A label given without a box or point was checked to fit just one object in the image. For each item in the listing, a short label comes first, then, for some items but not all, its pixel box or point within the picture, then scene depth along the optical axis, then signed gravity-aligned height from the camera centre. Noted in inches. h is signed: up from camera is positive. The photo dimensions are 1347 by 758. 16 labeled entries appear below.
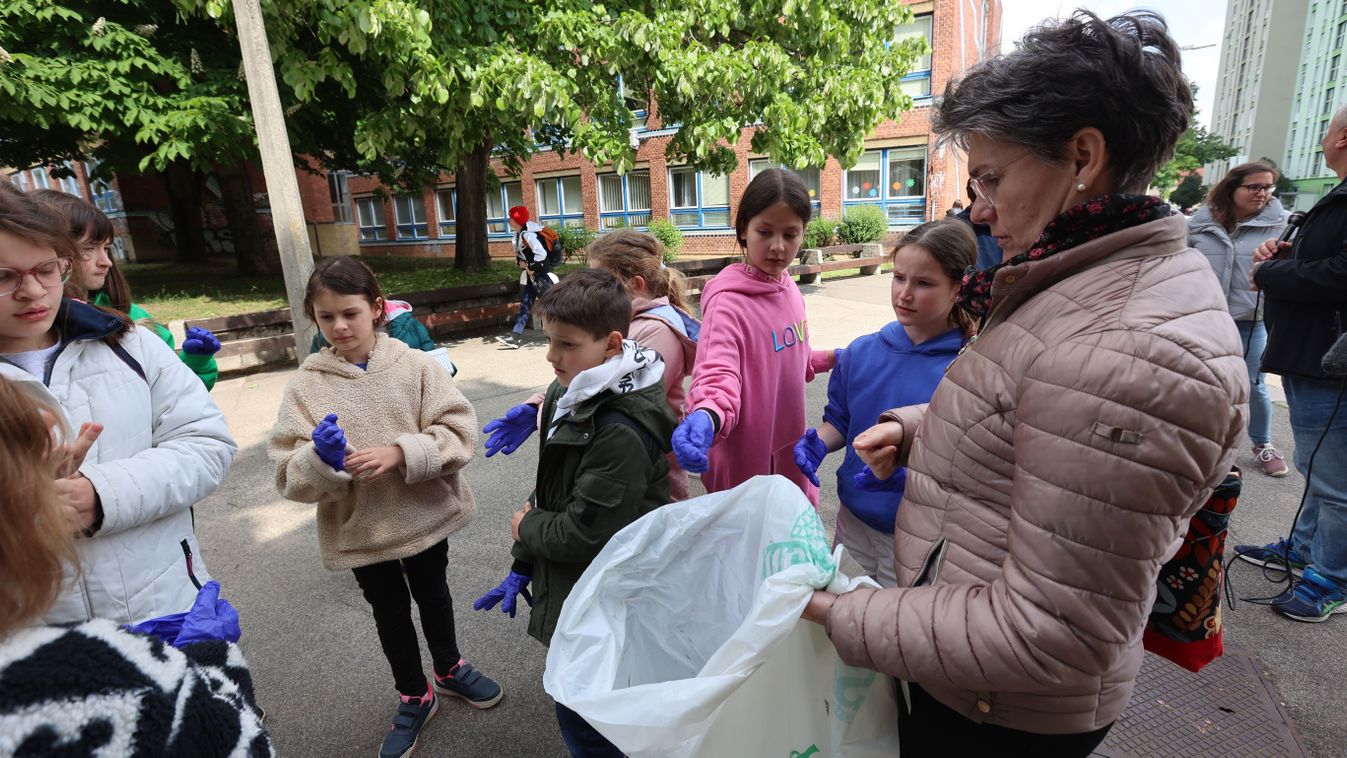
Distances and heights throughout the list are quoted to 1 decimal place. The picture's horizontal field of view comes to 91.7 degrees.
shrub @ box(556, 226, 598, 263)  805.9 -30.5
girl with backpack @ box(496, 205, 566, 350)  343.9 -23.0
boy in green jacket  66.3 -24.0
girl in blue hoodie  80.9 -20.4
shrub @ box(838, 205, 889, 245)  699.4 -29.3
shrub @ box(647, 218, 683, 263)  704.4 -27.1
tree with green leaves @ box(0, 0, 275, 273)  264.5 +69.1
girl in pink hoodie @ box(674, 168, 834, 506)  87.0 -19.0
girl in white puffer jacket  55.9 -18.3
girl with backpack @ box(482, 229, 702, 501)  87.7 -16.2
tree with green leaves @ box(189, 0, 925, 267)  249.0 +60.6
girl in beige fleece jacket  80.6 -27.2
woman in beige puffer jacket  32.4 -12.0
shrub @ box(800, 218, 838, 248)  692.7 -32.2
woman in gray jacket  165.5 -15.8
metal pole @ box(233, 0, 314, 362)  190.5 +20.8
